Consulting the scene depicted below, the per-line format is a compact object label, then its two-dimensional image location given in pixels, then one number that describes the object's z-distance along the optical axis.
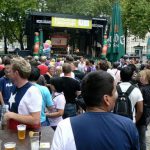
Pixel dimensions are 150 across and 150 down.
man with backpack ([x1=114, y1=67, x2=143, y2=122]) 3.05
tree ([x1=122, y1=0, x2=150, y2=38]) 20.17
